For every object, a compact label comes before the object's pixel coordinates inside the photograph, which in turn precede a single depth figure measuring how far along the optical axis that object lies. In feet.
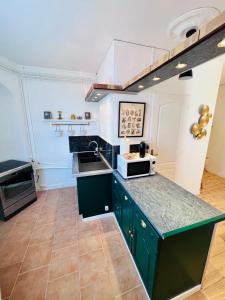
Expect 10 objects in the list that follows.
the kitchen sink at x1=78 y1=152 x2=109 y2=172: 7.87
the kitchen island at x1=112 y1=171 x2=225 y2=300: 3.65
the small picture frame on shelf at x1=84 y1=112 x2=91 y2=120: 10.72
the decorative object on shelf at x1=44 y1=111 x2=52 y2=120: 9.90
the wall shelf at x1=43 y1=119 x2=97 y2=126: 10.16
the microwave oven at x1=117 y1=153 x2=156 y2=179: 6.38
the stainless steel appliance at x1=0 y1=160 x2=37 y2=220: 7.67
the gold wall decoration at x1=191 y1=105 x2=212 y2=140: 8.96
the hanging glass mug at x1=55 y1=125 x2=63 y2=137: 10.39
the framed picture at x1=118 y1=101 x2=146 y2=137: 7.04
